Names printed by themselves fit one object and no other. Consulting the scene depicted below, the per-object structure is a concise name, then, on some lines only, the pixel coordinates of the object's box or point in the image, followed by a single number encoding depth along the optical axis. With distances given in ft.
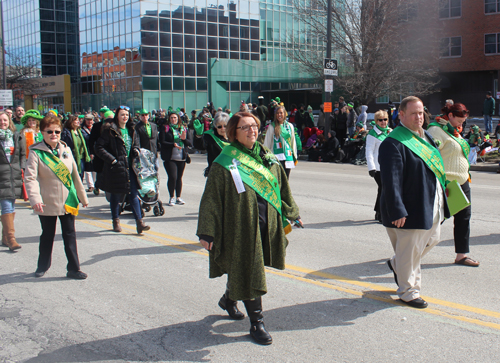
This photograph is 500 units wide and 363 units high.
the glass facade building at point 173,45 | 139.64
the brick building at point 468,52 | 126.41
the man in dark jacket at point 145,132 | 30.35
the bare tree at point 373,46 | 91.76
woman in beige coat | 18.01
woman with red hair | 18.42
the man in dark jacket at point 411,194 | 13.96
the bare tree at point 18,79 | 134.69
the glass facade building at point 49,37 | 198.59
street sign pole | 63.52
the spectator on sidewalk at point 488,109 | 75.64
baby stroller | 27.09
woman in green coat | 12.31
